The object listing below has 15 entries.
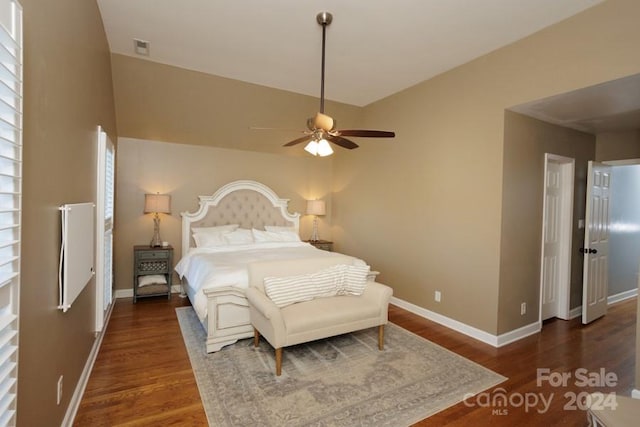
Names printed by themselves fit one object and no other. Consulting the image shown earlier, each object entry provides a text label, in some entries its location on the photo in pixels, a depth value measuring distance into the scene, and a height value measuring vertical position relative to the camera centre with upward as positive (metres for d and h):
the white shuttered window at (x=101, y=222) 2.78 -0.18
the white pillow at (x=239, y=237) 4.72 -0.48
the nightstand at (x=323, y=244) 5.62 -0.66
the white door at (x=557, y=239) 3.90 -0.33
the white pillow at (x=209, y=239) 4.55 -0.51
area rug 2.15 -1.42
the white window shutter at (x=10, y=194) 1.06 +0.02
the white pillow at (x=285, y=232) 5.20 -0.43
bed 3.05 -0.64
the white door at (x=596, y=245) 3.94 -0.39
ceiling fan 2.67 +0.68
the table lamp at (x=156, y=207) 4.51 -0.04
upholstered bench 2.66 -0.93
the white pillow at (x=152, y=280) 4.46 -1.11
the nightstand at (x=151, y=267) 4.36 -0.91
